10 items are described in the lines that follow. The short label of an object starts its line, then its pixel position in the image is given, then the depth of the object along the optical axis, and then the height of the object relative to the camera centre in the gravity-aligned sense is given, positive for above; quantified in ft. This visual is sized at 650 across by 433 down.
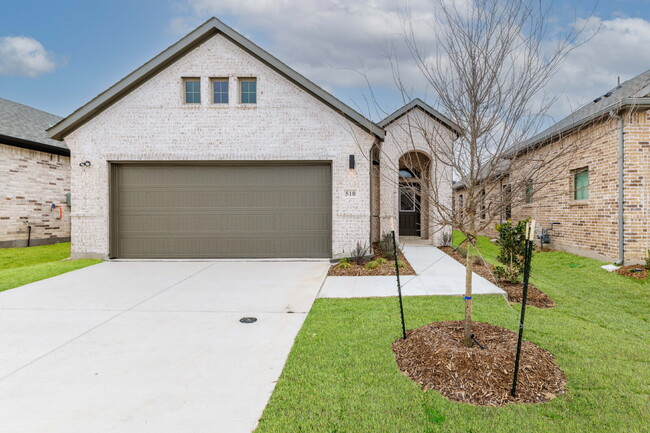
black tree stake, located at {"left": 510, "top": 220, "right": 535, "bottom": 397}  8.16 -1.98
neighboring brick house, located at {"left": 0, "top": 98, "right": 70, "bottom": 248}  37.88 +3.75
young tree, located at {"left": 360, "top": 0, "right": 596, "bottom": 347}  10.24 +4.26
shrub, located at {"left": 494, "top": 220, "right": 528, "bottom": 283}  19.84 -2.28
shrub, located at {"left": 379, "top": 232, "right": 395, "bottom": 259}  29.43 -3.39
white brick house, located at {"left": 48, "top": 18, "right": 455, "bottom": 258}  28.73 +4.73
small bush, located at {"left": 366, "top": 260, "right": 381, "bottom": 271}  25.21 -4.19
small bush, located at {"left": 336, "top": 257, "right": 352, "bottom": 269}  25.82 -4.21
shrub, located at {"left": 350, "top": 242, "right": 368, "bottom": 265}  28.07 -3.57
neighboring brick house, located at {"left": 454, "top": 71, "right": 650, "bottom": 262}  25.71 +2.32
